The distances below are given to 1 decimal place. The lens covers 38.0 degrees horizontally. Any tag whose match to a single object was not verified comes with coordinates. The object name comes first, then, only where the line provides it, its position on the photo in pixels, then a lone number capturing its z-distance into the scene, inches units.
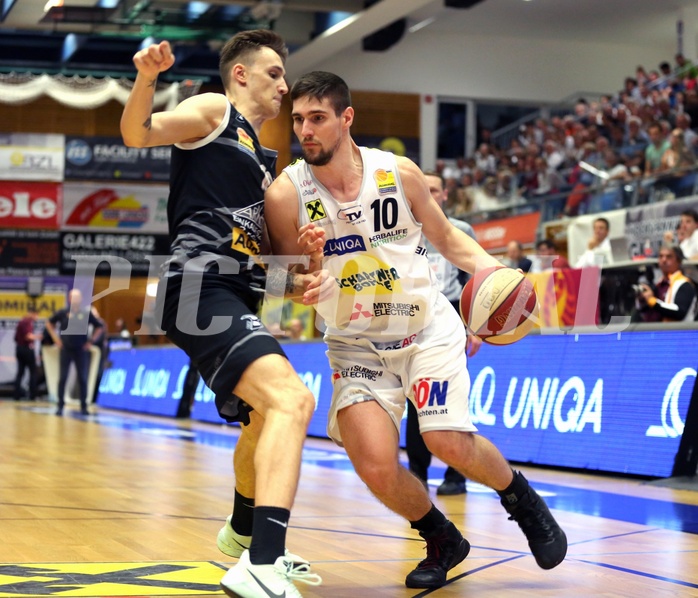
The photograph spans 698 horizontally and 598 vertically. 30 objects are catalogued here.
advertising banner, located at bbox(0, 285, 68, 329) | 1060.5
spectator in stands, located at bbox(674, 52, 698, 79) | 784.9
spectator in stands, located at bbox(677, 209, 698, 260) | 457.1
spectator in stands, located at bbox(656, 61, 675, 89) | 816.3
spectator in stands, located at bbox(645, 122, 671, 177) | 649.6
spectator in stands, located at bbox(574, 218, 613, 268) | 515.2
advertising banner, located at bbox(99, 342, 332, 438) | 494.9
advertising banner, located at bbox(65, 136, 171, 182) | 1107.9
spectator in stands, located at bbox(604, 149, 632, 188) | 682.2
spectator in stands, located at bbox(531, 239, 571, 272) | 515.8
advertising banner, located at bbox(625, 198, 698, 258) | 519.8
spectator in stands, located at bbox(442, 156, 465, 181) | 1026.1
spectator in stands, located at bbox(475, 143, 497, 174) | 983.8
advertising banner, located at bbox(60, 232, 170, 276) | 1116.5
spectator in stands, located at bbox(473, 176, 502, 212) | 880.3
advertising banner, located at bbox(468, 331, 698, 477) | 309.1
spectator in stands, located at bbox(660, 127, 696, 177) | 618.2
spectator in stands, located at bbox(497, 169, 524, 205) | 853.2
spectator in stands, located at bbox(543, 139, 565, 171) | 860.6
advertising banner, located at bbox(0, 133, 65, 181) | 1088.2
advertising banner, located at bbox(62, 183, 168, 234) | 1112.8
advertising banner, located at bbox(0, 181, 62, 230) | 1090.1
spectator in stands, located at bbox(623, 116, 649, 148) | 752.3
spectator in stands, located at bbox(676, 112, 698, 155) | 631.8
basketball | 175.2
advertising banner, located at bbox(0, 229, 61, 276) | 1098.7
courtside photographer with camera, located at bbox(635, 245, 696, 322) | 395.5
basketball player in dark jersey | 134.7
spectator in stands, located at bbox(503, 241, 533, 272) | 506.0
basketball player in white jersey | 163.9
